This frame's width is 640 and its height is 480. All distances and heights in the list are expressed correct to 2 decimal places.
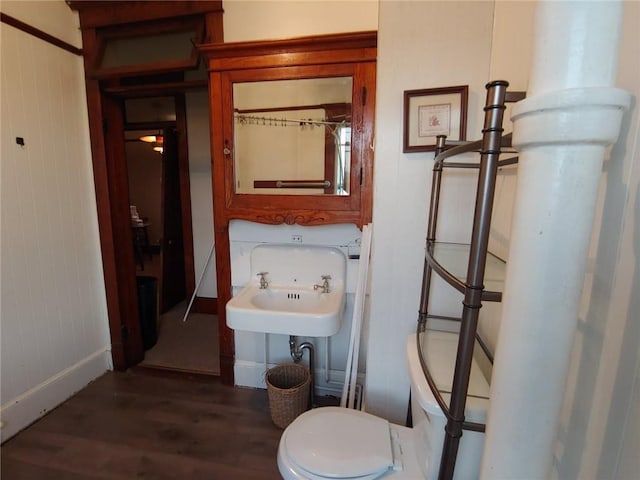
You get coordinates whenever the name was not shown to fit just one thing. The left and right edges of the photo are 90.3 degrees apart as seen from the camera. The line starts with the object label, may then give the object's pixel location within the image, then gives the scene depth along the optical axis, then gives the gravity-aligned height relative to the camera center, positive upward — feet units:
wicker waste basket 5.74 -3.79
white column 1.47 -0.11
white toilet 2.69 -2.76
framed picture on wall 3.80 +0.91
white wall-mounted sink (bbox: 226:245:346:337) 5.24 -1.95
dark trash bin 8.51 -3.32
